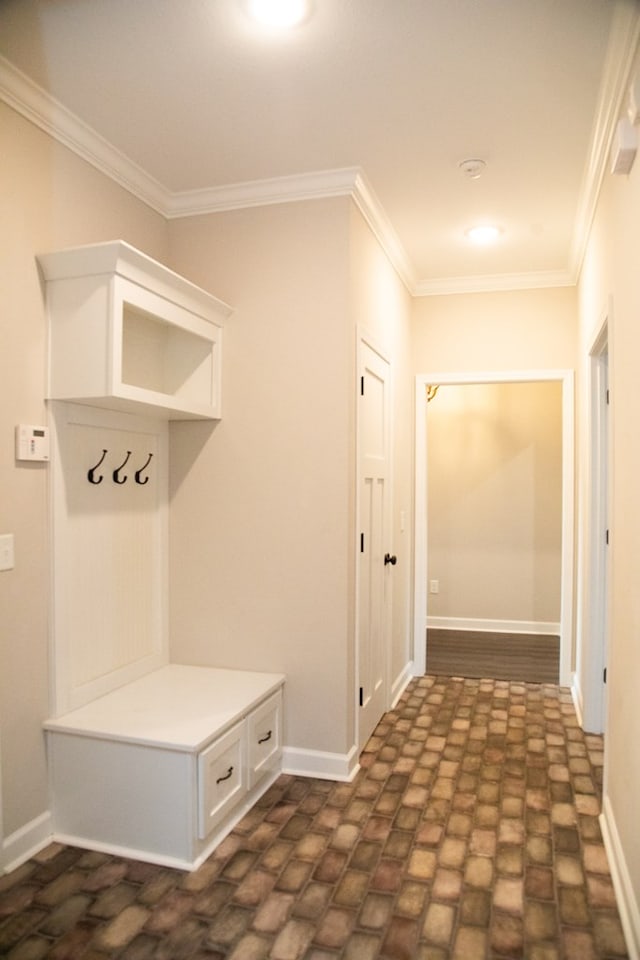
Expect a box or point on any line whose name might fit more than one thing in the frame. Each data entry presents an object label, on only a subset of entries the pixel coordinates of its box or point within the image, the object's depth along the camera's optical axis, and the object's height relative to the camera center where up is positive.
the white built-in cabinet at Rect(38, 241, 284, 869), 2.31 -0.48
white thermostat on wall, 2.26 +0.13
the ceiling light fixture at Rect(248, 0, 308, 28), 1.83 +1.30
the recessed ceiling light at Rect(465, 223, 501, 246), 3.51 +1.33
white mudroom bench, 2.28 -1.04
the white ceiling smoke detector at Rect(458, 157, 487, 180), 2.78 +1.32
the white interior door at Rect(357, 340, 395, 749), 3.20 -0.30
